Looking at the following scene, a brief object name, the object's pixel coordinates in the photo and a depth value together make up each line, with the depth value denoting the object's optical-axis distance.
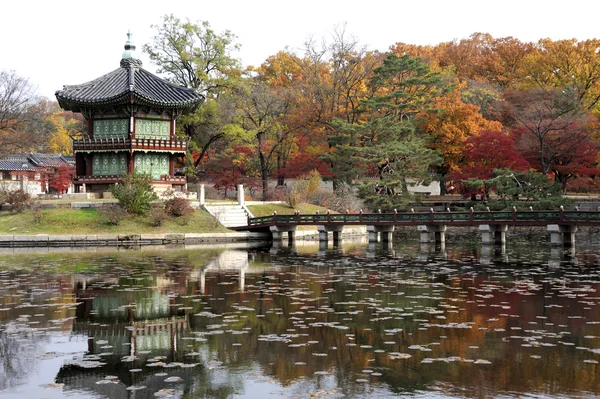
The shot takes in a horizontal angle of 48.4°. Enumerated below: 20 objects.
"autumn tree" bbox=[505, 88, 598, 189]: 53.03
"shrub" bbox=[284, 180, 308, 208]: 53.72
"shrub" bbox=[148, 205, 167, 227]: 44.44
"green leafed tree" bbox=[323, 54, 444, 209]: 53.84
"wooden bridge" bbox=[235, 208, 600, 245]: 39.12
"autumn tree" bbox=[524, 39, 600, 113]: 68.50
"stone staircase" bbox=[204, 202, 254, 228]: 47.94
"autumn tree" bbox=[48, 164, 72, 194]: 67.69
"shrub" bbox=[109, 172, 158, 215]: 44.94
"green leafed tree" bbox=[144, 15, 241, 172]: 63.38
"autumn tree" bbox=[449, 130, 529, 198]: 53.12
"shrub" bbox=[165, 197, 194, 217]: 46.12
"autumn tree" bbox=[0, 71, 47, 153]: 75.94
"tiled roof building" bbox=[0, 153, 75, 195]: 75.75
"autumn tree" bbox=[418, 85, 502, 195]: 60.84
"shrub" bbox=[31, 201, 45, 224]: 43.38
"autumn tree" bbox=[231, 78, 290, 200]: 62.72
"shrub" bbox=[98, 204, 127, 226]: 43.94
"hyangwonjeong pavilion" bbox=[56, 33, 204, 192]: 51.72
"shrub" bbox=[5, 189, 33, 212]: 45.03
